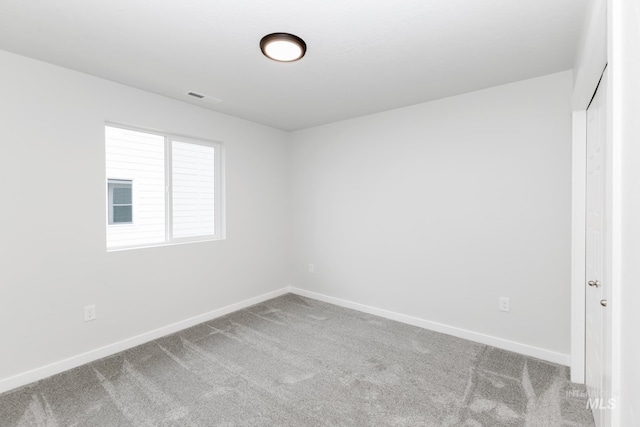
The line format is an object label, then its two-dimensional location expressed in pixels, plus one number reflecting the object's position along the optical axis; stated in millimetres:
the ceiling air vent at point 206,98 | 2967
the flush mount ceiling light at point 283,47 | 1921
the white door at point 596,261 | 1617
